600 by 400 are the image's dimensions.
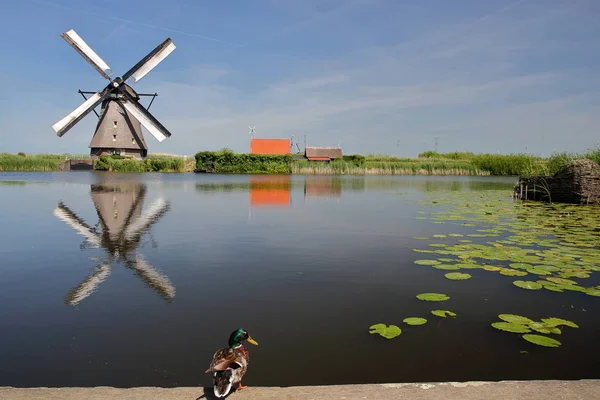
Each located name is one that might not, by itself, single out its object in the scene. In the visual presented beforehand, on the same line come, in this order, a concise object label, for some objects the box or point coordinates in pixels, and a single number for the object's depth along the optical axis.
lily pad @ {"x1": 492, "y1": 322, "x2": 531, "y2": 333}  3.62
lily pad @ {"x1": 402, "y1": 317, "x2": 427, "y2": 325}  3.77
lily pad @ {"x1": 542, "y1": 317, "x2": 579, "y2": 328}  3.77
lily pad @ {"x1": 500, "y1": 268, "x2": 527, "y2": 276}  5.38
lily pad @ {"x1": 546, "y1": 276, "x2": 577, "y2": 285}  4.93
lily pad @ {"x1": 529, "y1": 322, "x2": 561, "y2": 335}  3.64
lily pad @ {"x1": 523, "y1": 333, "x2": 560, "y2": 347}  3.37
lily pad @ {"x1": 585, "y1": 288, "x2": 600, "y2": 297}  4.60
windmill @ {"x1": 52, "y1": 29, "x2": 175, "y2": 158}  32.41
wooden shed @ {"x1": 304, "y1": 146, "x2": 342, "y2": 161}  51.84
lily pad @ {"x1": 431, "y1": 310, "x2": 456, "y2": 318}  3.99
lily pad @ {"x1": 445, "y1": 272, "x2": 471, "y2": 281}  5.19
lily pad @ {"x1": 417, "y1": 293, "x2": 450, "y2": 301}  4.39
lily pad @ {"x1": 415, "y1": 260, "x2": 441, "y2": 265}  5.91
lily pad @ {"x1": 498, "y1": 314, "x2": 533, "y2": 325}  3.80
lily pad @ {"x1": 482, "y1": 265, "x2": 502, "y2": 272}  5.63
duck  2.43
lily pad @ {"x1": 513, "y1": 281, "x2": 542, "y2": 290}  4.83
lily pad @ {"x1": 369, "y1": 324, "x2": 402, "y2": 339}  3.51
